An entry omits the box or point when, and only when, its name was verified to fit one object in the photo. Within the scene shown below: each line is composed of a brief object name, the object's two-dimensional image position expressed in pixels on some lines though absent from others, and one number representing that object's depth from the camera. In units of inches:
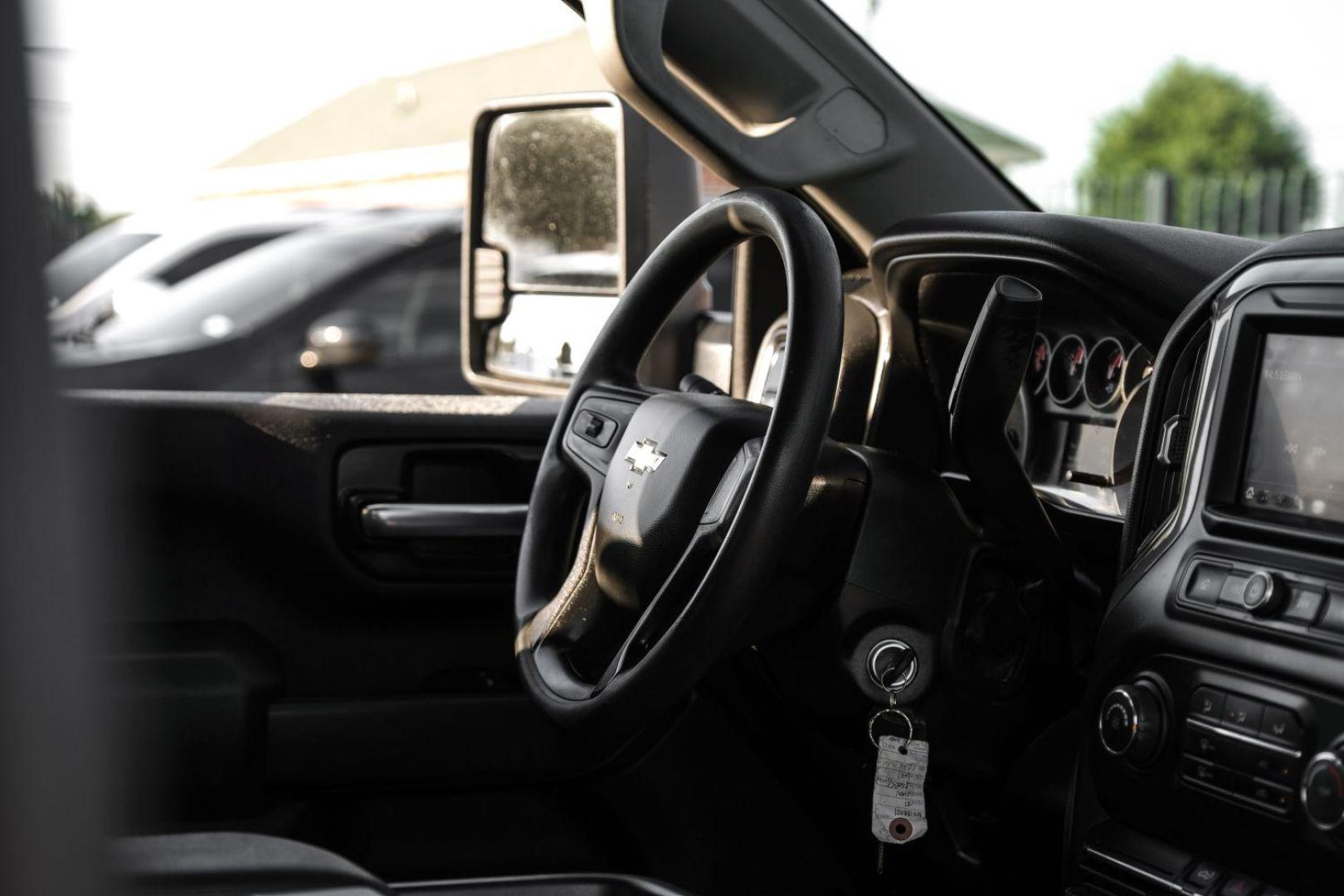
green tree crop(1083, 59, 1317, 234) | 1066.7
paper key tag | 62.7
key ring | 63.2
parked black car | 194.1
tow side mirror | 94.4
